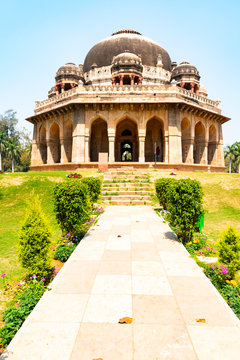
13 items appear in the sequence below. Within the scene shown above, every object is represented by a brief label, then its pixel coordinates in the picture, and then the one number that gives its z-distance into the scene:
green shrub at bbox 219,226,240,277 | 3.54
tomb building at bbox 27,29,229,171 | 19.94
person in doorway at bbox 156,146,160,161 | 22.98
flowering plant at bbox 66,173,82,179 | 12.47
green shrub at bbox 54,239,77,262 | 4.53
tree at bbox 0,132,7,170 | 40.34
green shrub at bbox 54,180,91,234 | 5.11
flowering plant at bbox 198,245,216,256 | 4.68
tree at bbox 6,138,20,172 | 41.09
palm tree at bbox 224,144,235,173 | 47.04
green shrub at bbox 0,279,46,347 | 2.40
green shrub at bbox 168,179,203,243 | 5.11
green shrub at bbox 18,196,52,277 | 3.48
